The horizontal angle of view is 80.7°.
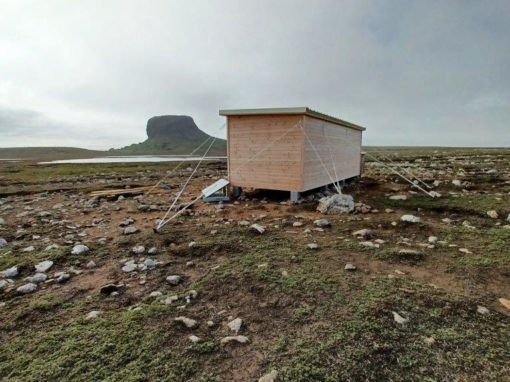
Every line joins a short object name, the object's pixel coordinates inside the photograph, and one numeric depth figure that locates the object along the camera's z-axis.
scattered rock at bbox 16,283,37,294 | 4.24
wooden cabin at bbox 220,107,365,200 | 10.09
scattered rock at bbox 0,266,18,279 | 4.71
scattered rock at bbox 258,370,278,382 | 2.56
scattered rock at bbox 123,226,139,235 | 6.95
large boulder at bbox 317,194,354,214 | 8.70
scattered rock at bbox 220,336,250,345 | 3.10
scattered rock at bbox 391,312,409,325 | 3.34
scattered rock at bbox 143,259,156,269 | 5.03
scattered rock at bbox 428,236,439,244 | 6.04
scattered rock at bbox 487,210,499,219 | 7.71
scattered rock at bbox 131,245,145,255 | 5.70
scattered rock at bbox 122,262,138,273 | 4.90
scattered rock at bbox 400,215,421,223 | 7.39
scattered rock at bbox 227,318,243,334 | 3.31
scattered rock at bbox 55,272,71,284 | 4.57
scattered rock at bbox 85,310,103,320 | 3.57
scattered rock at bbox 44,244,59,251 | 5.83
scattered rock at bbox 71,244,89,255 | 5.67
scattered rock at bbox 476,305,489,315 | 3.51
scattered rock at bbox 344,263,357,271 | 4.75
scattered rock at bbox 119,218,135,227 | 7.70
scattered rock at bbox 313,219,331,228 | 7.31
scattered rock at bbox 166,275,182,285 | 4.42
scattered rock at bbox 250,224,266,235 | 6.77
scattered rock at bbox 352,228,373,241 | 6.31
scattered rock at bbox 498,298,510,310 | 3.65
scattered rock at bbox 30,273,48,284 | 4.57
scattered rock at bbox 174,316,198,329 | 3.37
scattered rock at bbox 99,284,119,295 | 4.17
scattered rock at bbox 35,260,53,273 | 4.93
